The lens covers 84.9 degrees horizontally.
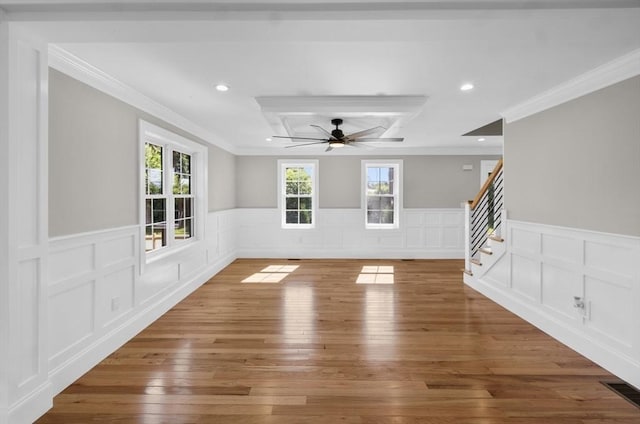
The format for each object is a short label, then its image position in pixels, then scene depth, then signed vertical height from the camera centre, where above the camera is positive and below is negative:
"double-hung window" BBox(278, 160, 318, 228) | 7.75 +0.39
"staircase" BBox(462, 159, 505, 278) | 4.61 -0.43
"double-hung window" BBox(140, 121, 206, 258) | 4.04 +0.26
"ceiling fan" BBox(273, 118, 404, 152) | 4.72 +0.97
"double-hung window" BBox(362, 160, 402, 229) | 7.70 +0.35
